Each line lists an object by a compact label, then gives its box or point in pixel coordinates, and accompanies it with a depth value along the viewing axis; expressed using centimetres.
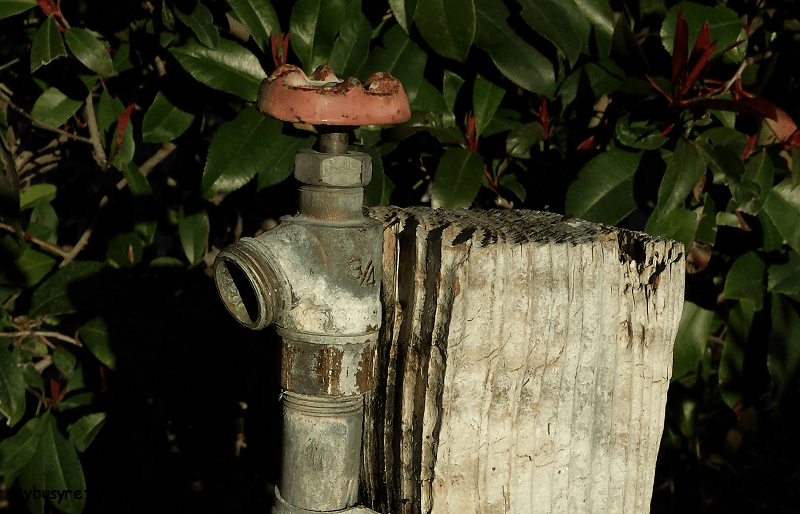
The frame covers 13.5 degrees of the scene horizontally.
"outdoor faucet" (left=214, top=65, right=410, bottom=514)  89
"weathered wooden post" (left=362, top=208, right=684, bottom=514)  89
